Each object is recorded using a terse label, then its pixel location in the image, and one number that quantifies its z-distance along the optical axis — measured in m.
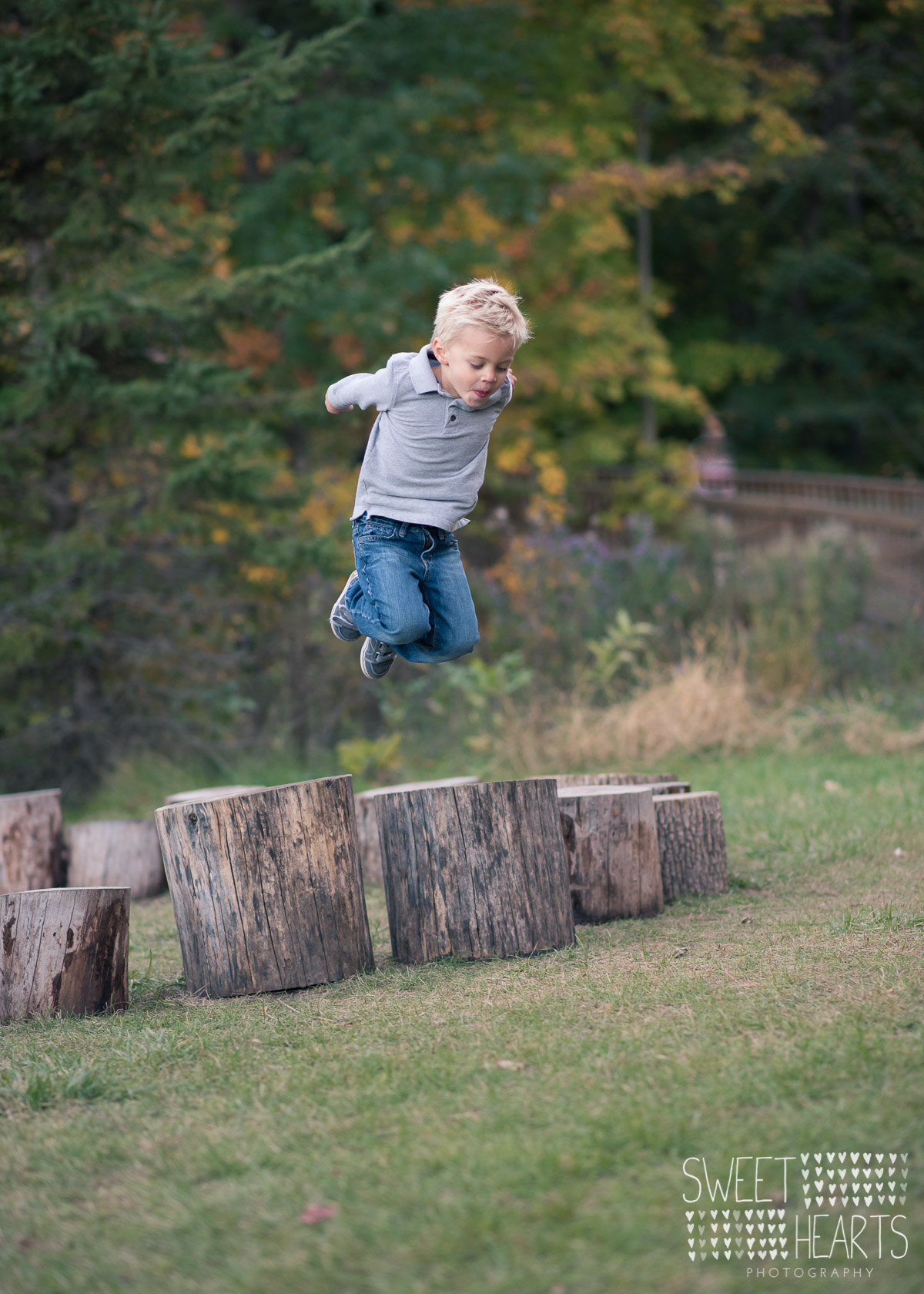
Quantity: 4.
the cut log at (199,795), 6.58
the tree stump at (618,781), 6.07
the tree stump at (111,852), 6.92
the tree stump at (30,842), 6.75
